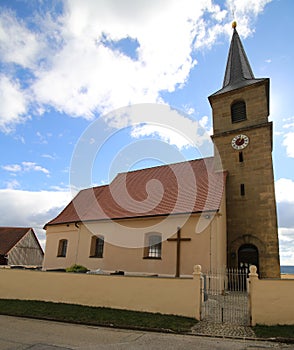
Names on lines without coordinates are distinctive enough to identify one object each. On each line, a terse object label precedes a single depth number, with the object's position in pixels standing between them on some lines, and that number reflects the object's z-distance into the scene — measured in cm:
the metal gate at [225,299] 868
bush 1419
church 1412
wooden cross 1377
